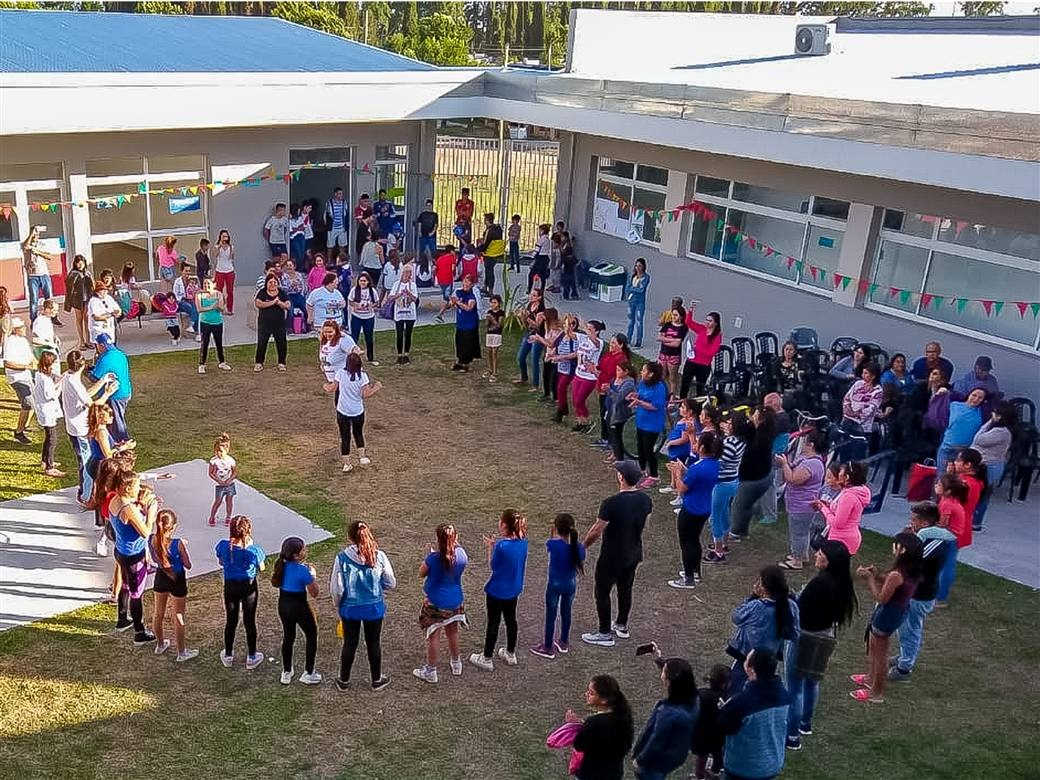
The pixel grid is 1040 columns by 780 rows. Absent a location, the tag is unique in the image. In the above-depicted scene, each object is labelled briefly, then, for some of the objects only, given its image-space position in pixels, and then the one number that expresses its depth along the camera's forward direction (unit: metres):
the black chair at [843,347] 12.90
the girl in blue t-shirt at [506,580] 6.58
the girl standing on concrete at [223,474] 8.63
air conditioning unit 19.86
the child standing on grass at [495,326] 13.02
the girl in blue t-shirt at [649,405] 9.86
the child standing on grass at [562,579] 6.77
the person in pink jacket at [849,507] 7.26
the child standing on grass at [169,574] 6.57
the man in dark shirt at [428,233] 18.42
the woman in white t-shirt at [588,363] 11.24
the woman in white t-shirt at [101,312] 11.43
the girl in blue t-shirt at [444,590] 6.41
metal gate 22.52
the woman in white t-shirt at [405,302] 13.45
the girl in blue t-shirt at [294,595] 6.25
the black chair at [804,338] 13.37
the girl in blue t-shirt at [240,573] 6.46
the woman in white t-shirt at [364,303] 13.02
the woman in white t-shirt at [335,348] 10.42
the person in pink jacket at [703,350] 11.70
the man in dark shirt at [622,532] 6.97
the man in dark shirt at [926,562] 6.54
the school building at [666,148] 12.20
